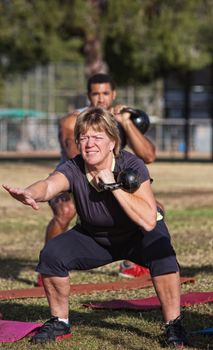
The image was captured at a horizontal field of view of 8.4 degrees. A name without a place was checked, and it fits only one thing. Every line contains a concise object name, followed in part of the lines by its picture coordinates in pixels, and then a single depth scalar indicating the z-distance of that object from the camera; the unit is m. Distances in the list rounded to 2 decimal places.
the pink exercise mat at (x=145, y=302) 11.04
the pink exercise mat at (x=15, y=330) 9.36
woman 8.95
